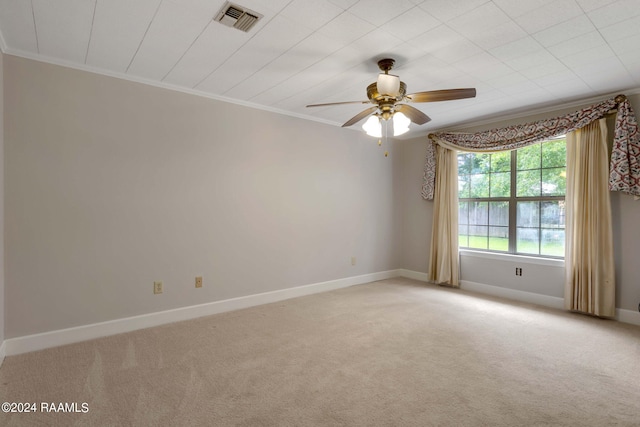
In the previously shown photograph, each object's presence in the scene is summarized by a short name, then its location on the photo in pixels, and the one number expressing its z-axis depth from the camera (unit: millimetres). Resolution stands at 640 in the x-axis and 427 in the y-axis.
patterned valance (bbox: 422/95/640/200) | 3319
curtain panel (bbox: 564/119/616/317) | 3506
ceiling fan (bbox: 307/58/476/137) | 2445
